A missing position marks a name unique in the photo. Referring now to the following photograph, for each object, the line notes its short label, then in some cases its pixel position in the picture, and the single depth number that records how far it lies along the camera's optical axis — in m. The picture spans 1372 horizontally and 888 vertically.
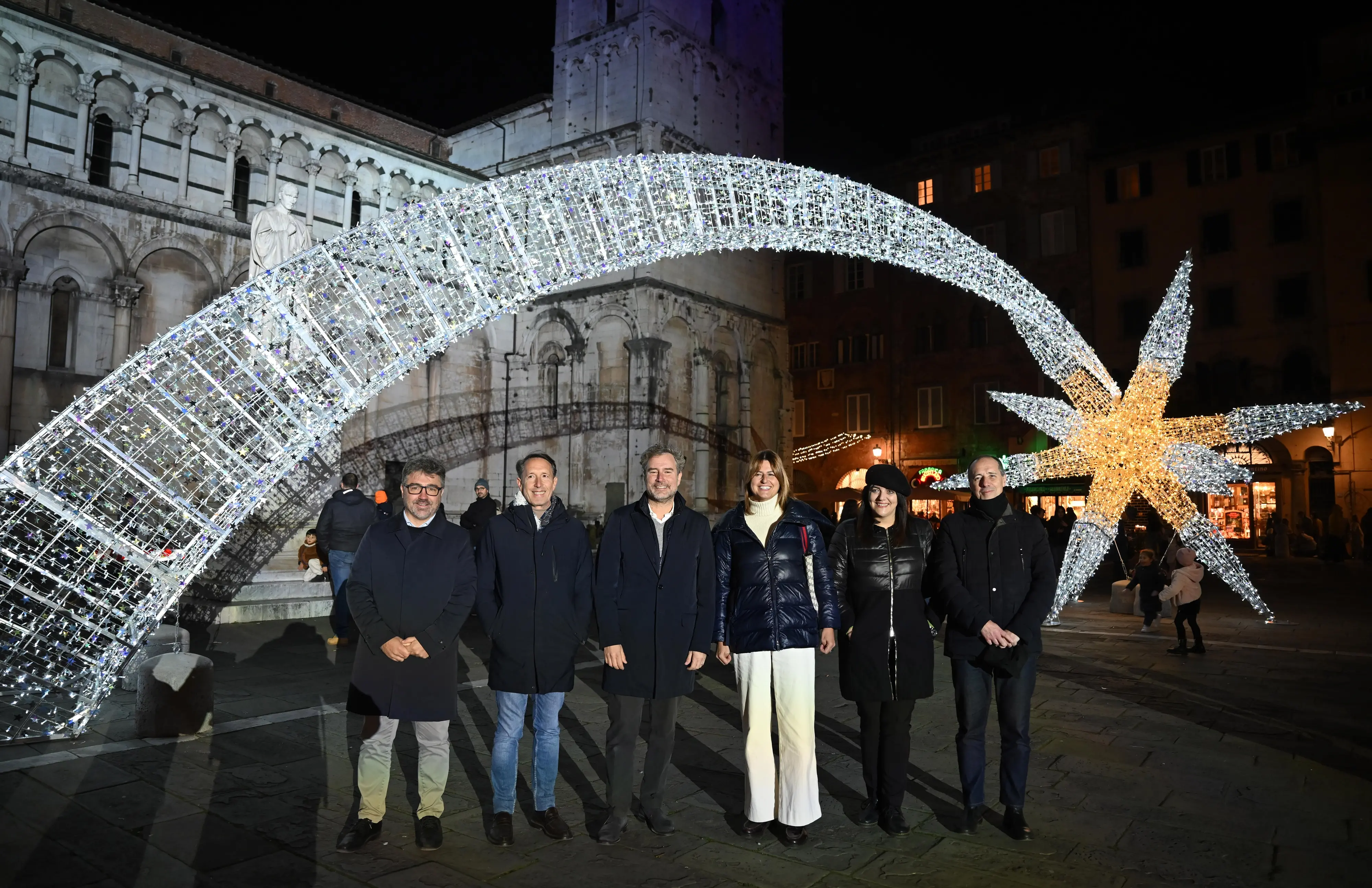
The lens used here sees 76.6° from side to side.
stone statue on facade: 12.18
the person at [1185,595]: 10.02
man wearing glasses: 4.23
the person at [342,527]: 9.97
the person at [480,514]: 11.92
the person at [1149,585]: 11.90
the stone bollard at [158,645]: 7.31
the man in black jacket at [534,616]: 4.38
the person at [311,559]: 12.90
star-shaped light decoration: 10.49
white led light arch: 6.21
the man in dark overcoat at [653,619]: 4.42
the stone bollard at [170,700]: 5.88
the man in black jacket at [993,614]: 4.55
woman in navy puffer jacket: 4.36
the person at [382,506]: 11.22
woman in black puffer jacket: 4.56
